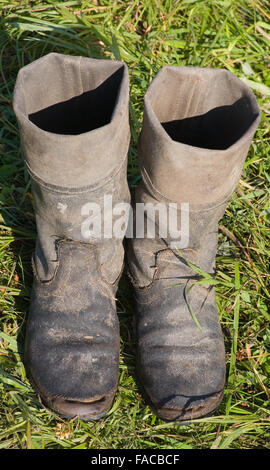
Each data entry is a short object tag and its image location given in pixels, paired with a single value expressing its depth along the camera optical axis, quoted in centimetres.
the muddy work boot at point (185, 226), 200
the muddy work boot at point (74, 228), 199
